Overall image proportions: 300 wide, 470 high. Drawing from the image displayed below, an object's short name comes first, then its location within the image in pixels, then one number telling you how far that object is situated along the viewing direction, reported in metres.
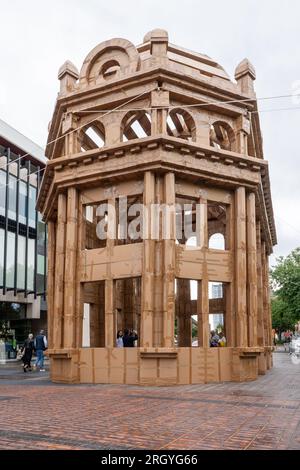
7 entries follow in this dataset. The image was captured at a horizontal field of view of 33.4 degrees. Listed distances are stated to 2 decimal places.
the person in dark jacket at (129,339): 19.70
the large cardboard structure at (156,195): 16.25
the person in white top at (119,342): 19.09
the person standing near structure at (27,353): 23.45
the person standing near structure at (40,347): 23.64
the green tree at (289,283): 44.91
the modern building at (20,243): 39.03
